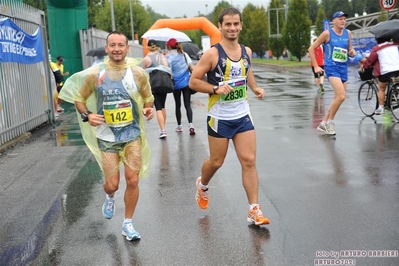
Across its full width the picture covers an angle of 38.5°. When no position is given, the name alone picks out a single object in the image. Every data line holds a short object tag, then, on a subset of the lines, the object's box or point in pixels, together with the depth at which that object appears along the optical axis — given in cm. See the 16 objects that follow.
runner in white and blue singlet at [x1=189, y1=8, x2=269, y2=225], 528
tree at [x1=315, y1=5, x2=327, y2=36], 6145
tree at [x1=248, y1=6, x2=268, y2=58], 6325
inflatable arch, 4500
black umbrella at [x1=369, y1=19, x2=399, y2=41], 1087
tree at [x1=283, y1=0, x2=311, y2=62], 4378
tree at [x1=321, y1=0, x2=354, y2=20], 11425
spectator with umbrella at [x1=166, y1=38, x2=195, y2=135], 1108
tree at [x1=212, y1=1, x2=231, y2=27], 11153
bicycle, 1094
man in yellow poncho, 505
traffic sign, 1608
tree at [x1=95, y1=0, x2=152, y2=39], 8869
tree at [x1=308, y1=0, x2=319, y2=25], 12662
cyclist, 1080
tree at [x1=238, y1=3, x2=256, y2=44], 6681
